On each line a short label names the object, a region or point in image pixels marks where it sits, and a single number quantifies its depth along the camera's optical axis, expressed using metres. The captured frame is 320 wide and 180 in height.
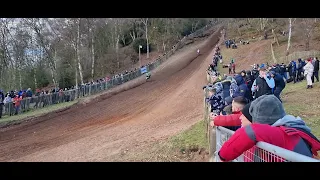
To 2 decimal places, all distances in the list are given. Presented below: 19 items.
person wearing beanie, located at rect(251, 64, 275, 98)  11.64
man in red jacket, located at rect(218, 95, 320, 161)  2.84
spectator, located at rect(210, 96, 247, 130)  4.64
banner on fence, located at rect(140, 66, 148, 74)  40.92
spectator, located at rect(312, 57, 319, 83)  18.40
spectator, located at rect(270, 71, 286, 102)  11.58
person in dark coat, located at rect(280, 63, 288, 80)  20.24
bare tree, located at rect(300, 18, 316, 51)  39.78
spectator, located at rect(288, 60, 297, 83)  21.39
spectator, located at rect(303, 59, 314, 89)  17.23
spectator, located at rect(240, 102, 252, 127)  3.84
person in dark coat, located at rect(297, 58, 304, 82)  21.65
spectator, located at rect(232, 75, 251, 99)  10.68
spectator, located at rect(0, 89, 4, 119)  20.23
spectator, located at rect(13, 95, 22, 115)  21.29
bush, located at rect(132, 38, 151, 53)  61.12
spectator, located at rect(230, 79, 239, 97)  10.84
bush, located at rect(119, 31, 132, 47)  66.08
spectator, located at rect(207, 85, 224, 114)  8.76
